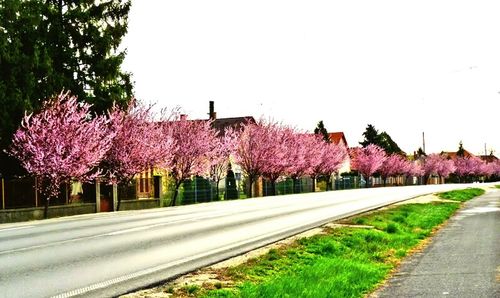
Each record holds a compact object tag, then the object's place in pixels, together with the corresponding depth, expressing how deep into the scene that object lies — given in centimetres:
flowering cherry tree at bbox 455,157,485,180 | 15862
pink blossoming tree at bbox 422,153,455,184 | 13762
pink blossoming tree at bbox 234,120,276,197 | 5841
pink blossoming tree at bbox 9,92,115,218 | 2700
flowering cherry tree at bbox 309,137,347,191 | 7538
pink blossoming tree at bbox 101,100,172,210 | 3378
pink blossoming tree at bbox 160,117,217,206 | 4147
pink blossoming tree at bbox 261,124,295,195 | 5962
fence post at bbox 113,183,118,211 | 3244
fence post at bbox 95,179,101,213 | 3062
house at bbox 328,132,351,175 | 11316
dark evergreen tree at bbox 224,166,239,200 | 4989
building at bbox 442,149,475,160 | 18288
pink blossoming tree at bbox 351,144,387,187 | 10550
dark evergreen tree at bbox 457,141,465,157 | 17939
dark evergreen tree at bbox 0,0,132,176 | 3650
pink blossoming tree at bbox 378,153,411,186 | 11569
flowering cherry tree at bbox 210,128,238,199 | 4997
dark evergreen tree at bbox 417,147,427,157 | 17170
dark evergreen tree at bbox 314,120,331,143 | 9979
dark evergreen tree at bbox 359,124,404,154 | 12394
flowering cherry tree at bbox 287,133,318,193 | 6788
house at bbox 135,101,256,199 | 3688
